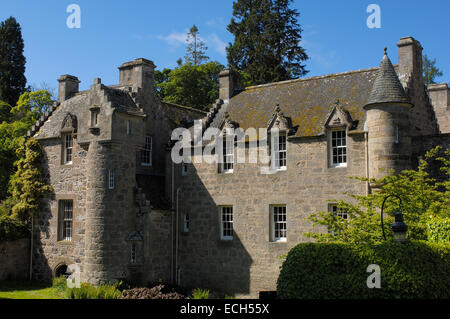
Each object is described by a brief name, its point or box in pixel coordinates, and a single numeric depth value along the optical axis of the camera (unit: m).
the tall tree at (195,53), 57.56
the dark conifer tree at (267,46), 45.84
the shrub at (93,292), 22.64
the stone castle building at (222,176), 23.38
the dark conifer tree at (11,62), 50.62
